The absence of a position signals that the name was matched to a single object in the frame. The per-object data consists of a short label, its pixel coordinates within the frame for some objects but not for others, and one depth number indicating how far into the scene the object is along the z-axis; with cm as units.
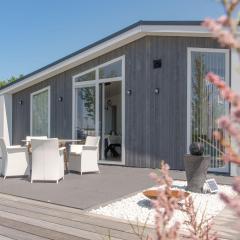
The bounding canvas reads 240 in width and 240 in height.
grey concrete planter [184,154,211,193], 675
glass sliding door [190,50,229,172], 909
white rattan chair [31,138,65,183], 772
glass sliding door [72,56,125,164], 1080
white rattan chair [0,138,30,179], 824
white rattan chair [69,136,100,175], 892
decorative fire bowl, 553
